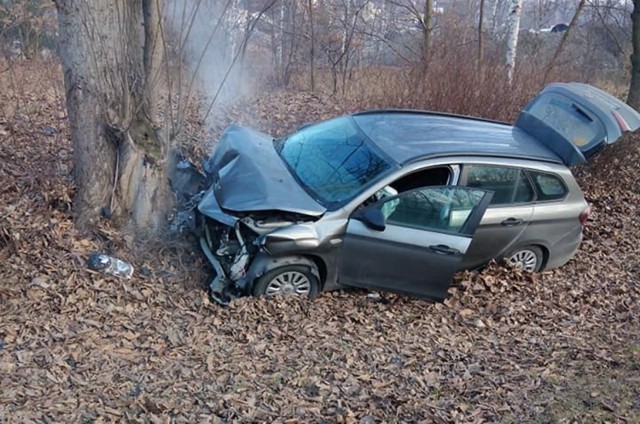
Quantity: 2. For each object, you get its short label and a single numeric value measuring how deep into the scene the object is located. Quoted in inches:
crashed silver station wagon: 209.5
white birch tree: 486.9
